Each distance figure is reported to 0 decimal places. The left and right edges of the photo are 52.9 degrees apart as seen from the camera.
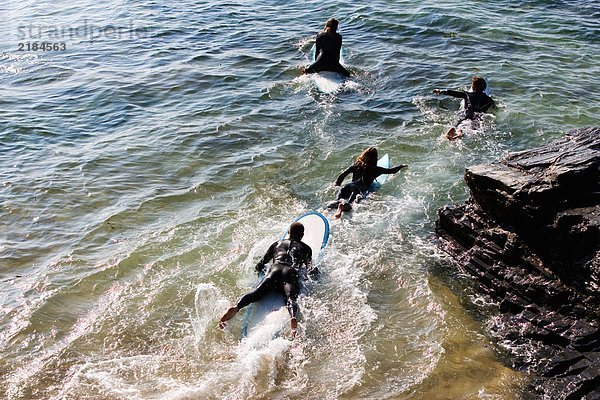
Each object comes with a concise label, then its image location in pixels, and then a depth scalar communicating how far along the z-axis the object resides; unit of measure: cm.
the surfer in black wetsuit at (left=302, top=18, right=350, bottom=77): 1636
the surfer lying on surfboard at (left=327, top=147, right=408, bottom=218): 1111
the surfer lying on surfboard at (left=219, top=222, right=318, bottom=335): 832
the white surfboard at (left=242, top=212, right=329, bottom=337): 820
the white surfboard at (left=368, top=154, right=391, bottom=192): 1143
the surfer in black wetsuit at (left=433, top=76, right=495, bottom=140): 1359
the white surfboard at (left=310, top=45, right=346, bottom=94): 1571
